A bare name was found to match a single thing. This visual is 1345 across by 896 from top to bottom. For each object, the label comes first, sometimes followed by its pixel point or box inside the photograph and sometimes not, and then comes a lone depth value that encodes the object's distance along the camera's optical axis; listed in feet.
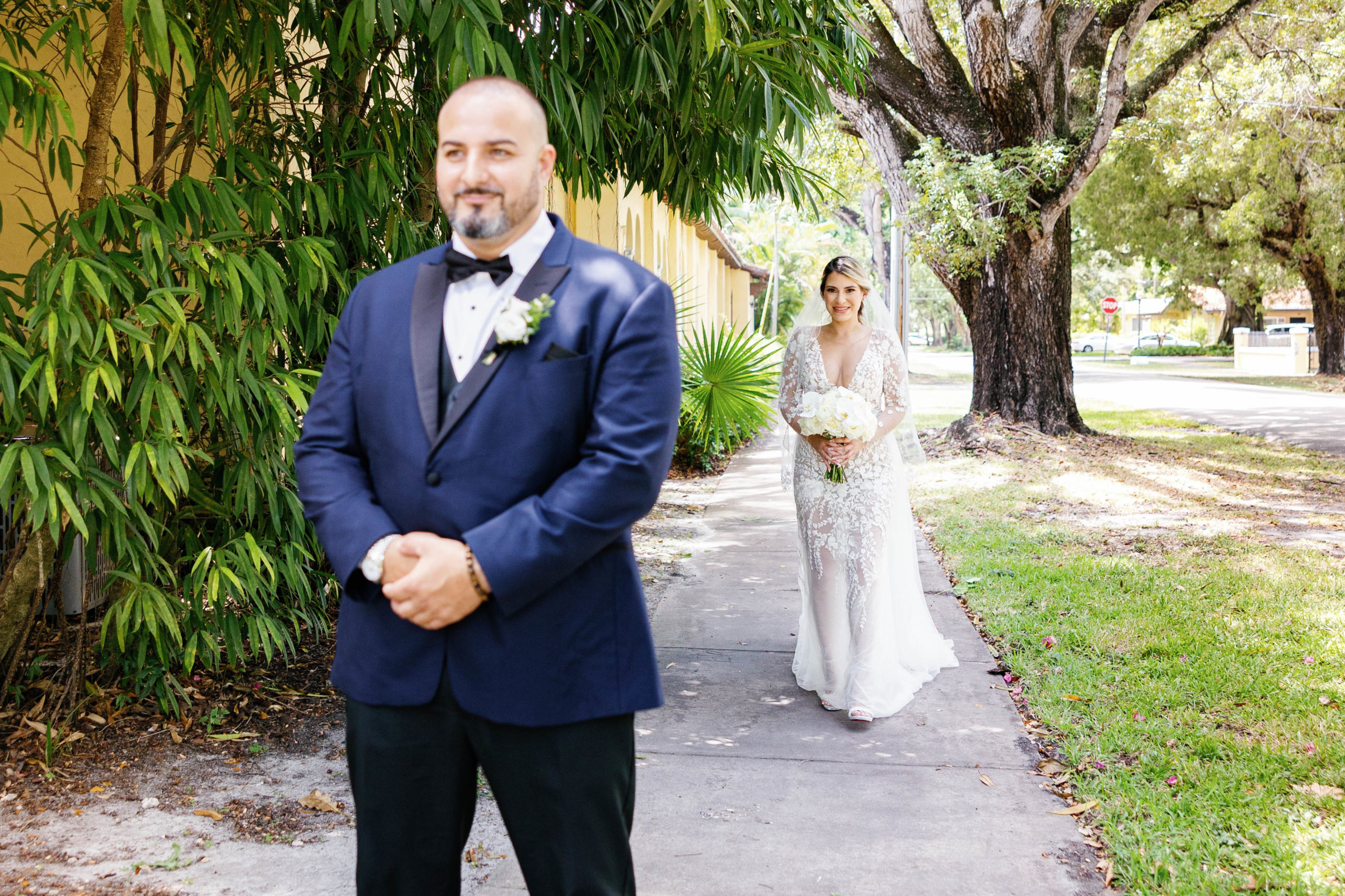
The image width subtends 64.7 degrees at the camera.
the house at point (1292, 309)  205.16
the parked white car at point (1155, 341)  224.74
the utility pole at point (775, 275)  114.62
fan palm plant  36.55
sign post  149.18
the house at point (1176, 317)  223.51
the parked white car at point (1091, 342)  238.27
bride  16.42
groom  6.52
